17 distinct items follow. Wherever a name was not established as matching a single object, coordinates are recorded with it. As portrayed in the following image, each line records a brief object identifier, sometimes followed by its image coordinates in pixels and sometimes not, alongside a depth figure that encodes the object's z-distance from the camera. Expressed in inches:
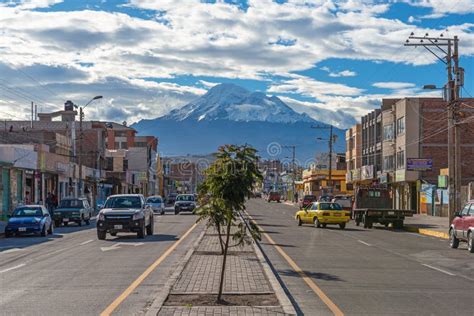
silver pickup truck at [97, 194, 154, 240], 1095.6
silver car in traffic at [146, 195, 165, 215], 2282.2
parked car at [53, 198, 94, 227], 1579.7
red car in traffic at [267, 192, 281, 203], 4805.6
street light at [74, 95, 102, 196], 2233.8
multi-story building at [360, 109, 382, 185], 3075.8
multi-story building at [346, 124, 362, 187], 3535.9
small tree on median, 462.9
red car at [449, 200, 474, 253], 938.7
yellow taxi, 1505.9
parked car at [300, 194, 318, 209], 2770.7
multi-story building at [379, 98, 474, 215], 2534.4
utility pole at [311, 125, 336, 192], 3268.0
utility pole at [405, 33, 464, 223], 1414.9
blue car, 1204.5
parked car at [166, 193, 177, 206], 3776.3
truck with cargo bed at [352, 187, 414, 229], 1578.5
